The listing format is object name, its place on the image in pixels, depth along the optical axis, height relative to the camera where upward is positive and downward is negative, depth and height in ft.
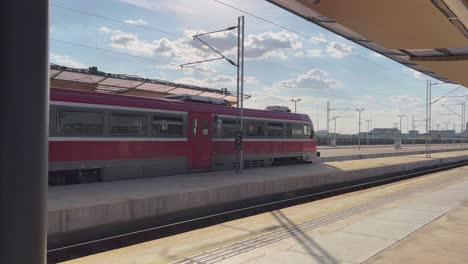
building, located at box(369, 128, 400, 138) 541.75 +5.23
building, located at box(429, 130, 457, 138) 460.96 +2.60
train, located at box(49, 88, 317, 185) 41.32 -0.41
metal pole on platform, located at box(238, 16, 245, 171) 55.16 +9.46
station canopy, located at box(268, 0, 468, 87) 32.19 +10.02
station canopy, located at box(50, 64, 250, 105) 53.16 +7.47
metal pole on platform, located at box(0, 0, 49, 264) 6.27 +0.08
